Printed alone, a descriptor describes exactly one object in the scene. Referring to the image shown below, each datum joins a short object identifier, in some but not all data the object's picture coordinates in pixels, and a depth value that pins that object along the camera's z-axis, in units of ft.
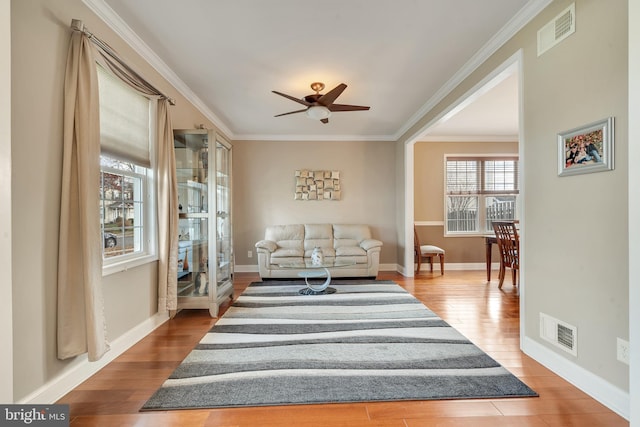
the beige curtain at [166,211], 9.89
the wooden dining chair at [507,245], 13.42
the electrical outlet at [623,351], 5.33
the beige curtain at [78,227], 6.05
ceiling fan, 10.57
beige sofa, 16.10
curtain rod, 6.34
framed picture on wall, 5.62
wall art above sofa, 19.10
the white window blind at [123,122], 7.76
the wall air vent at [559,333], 6.42
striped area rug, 6.01
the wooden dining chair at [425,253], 17.51
